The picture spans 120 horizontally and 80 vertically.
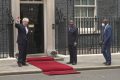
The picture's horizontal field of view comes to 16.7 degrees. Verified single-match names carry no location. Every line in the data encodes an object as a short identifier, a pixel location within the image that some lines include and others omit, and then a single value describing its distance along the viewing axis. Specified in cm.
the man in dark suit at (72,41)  1647
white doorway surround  1838
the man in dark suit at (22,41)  1587
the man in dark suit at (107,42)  1634
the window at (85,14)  1886
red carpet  1494
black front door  1844
